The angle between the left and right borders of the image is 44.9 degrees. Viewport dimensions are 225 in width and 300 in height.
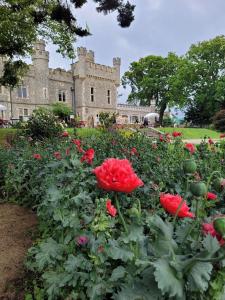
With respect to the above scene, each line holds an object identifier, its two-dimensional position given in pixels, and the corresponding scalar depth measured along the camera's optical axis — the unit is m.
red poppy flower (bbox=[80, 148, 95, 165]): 2.18
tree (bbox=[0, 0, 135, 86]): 5.22
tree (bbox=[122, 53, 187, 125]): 33.91
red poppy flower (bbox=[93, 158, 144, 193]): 1.06
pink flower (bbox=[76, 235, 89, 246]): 1.60
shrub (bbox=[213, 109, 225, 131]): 23.55
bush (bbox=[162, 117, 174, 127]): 34.06
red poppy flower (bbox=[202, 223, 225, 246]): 0.82
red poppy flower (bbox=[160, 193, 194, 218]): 1.04
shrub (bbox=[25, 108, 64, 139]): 12.00
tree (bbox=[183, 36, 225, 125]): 32.09
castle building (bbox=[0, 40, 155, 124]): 31.47
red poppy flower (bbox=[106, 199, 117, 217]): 1.36
